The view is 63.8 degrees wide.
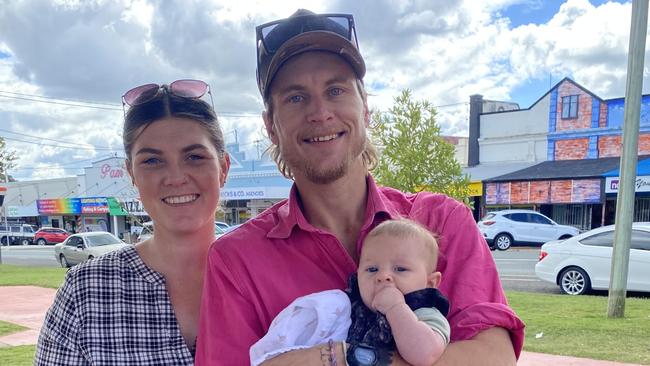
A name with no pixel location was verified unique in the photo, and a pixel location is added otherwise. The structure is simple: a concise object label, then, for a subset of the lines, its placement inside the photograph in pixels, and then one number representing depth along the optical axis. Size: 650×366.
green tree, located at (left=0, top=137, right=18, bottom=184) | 28.80
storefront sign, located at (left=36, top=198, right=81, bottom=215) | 46.53
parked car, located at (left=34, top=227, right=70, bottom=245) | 40.24
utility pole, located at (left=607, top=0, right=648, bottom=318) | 7.52
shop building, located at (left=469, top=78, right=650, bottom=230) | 24.33
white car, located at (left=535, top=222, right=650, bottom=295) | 10.50
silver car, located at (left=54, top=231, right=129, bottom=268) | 18.88
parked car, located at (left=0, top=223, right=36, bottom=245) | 42.03
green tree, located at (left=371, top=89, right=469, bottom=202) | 10.34
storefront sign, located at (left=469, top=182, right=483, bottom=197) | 27.29
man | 1.82
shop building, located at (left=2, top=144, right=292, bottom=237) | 32.84
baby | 1.68
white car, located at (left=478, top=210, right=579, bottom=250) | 21.94
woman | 2.32
